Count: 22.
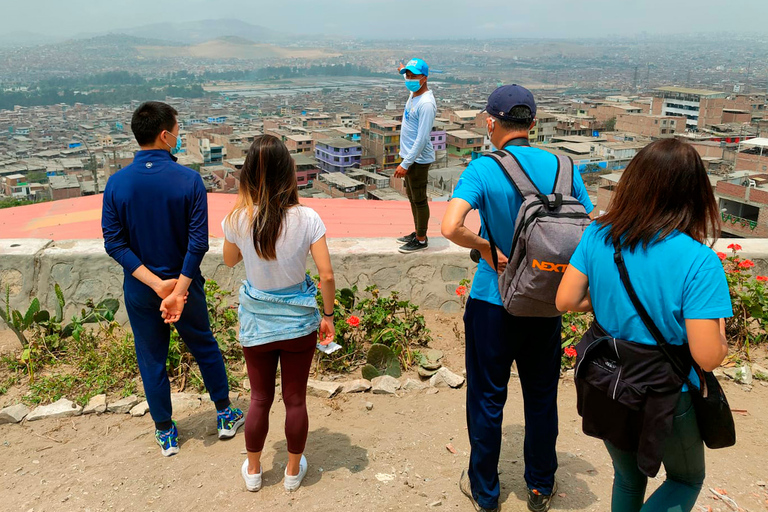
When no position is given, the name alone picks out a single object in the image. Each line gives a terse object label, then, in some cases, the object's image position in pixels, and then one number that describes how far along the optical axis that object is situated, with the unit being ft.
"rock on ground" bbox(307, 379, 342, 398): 10.19
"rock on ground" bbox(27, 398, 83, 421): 9.71
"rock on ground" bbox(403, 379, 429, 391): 10.50
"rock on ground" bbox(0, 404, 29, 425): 9.63
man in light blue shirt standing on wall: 12.51
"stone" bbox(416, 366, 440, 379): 10.96
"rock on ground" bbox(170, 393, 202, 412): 9.92
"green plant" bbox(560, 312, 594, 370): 11.09
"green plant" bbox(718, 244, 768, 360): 11.48
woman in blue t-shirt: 4.89
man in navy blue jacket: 7.88
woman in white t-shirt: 6.98
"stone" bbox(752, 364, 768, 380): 10.61
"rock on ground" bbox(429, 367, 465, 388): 10.45
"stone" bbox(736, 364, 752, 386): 10.52
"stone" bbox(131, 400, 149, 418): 9.80
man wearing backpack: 6.35
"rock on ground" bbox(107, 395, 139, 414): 9.89
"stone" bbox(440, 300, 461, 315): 13.58
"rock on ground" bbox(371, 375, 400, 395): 10.30
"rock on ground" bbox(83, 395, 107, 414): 9.83
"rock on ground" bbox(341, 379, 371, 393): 10.32
